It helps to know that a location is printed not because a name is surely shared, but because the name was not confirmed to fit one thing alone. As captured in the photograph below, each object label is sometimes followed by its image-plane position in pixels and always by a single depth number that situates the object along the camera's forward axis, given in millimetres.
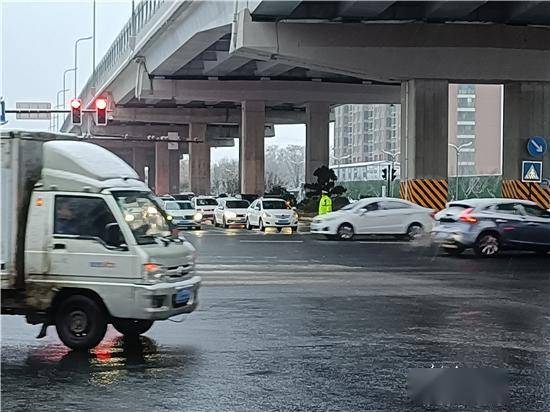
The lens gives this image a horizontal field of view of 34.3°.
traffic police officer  38312
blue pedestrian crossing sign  29219
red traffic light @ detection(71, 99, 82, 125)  33469
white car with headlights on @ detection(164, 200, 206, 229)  39562
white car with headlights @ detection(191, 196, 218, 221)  47531
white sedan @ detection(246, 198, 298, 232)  37312
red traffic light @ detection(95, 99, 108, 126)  33531
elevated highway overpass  31609
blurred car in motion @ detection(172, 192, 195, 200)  52875
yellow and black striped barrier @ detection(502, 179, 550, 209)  35812
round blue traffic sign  31109
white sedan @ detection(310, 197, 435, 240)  30844
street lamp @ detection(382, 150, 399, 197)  49941
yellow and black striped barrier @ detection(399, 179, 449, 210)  35156
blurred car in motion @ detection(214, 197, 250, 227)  41438
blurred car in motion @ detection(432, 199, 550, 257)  23531
